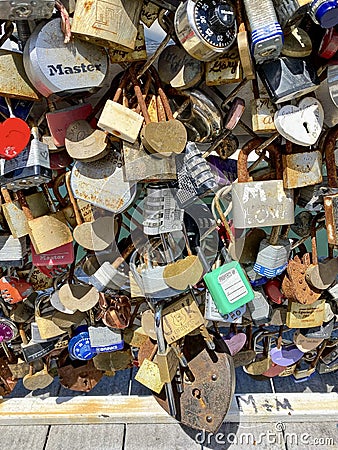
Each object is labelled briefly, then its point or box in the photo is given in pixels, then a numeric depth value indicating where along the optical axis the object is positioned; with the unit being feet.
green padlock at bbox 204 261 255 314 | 2.42
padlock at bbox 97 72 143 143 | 2.19
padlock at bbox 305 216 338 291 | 2.78
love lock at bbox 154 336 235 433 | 2.98
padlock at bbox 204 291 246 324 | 2.60
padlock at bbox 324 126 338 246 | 2.37
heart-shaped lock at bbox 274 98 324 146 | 2.23
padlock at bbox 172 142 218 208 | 2.25
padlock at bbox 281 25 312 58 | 2.19
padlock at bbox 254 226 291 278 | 2.69
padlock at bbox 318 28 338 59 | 2.14
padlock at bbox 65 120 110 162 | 2.35
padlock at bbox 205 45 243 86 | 2.24
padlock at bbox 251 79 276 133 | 2.29
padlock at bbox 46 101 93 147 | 2.38
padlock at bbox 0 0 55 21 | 1.89
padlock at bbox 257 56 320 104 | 2.15
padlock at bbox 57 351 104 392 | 3.53
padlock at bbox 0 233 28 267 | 2.76
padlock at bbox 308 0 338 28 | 1.86
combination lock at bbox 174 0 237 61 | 2.02
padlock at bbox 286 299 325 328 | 3.02
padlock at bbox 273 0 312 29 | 1.96
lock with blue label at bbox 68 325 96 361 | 3.31
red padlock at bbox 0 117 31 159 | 2.26
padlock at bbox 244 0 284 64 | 1.95
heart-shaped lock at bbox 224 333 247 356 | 3.27
